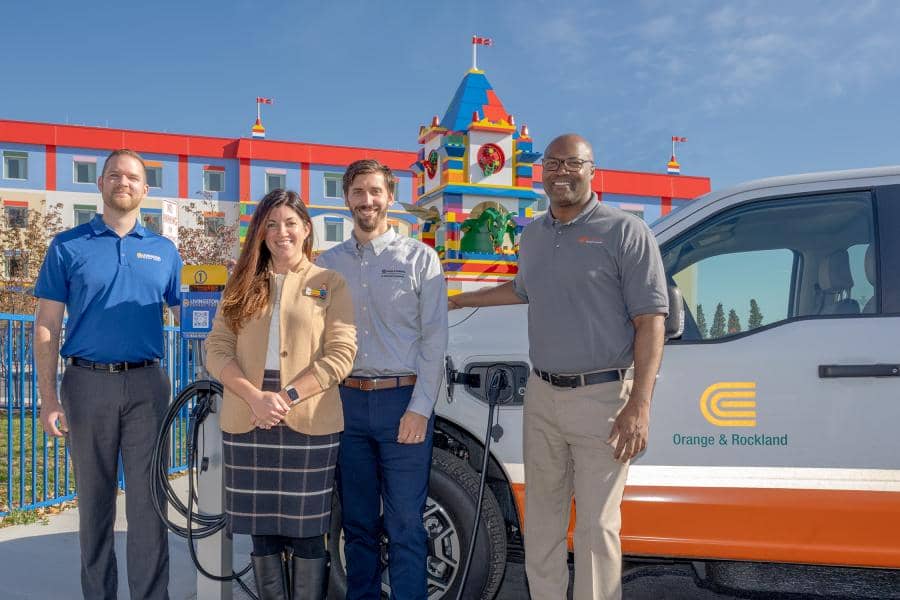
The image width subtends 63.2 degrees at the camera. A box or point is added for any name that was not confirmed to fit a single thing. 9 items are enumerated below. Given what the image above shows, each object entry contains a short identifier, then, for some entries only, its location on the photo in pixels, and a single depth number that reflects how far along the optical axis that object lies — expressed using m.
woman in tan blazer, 2.82
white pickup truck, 2.95
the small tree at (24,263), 19.06
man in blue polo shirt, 3.27
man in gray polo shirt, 2.73
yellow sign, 3.52
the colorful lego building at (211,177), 31.25
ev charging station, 3.38
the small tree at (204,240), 24.66
